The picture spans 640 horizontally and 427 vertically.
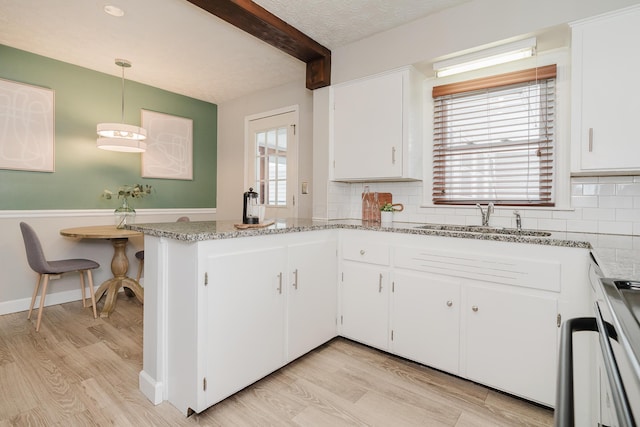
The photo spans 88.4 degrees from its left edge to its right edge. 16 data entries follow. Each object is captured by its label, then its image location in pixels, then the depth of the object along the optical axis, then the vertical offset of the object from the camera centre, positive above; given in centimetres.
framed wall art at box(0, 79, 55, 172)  311 +77
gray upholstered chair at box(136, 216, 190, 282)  376 -64
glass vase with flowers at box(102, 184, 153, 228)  351 +12
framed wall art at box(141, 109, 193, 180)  411 +79
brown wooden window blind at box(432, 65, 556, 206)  231 +54
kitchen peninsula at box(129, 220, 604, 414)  168 -54
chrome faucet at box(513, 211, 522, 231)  227 -8
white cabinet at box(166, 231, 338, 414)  165 -59
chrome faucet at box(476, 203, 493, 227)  236 -3
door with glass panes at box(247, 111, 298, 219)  390 +58
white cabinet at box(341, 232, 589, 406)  173 -57
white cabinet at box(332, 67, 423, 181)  259 +68
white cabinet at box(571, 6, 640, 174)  179 +66
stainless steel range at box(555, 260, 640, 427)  39 -22
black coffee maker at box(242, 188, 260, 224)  215 -2
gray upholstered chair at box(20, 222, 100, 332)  283 -54
